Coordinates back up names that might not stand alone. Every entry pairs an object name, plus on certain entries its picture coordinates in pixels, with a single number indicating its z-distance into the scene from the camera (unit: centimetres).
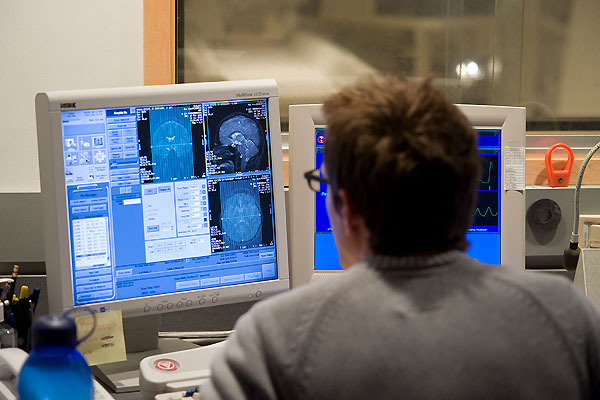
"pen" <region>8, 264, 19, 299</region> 230
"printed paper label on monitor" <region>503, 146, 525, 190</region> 241
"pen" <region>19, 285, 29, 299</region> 229
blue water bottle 187
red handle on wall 267
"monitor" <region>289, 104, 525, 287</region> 239
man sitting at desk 173
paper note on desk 221
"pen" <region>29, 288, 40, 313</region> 230
